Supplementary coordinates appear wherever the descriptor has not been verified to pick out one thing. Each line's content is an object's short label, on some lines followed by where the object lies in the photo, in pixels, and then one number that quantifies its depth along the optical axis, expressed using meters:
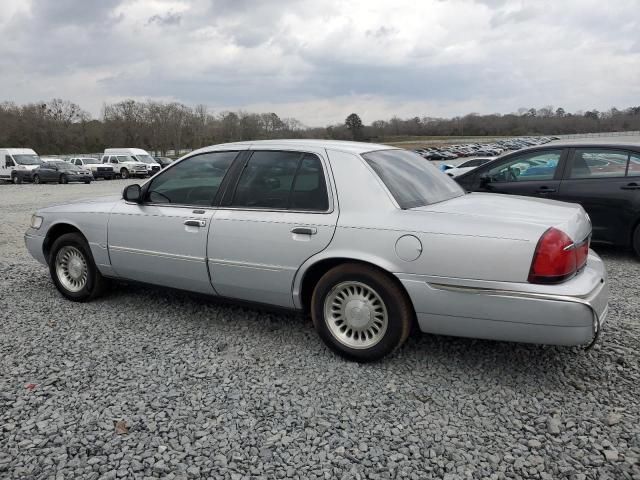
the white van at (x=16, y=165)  29.41
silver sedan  2.86
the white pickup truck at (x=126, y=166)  34.97
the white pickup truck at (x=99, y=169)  34.09
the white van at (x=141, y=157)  35.66
